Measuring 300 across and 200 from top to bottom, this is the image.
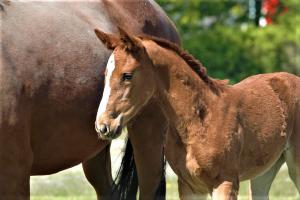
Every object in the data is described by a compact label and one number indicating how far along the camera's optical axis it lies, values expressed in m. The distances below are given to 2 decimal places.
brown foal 9.60
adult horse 10.31
